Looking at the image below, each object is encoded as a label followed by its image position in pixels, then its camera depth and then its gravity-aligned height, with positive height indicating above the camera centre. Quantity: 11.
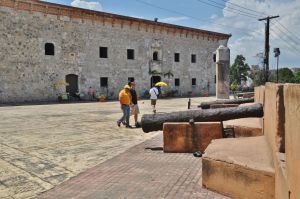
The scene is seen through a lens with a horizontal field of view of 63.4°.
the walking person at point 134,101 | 7.94 -0.34
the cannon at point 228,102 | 7.11 -0.37
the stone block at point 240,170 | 2.51 -0.90
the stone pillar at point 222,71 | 12.65 +0.98
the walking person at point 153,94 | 10.31 -0.17
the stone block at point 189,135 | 4.42 -0.84
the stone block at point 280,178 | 1.81 -0.72
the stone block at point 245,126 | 4.30 -0.68
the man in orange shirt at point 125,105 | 7.53 -0.44
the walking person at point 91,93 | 18.86 -0.13
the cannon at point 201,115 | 4.34 -0.49
